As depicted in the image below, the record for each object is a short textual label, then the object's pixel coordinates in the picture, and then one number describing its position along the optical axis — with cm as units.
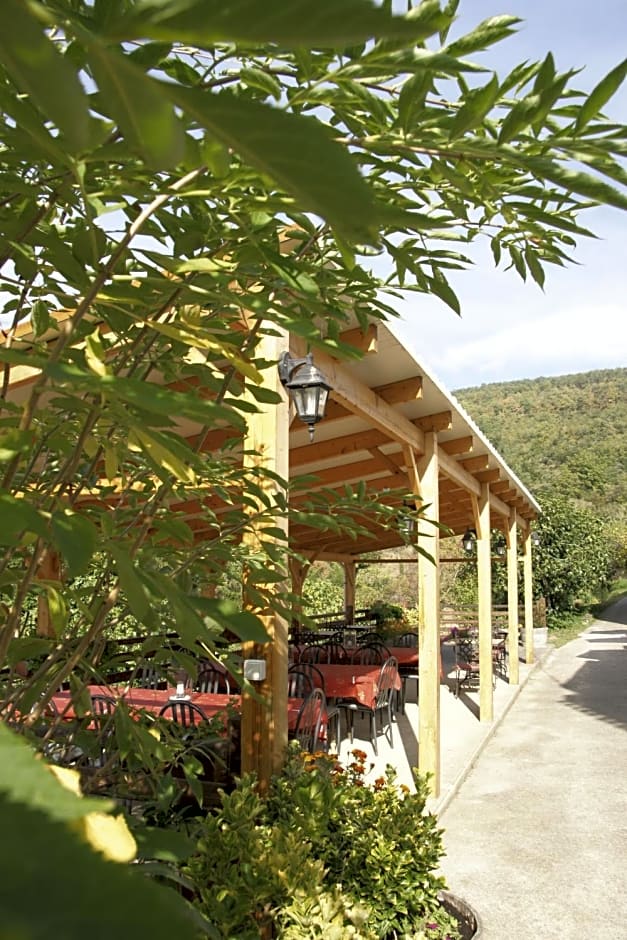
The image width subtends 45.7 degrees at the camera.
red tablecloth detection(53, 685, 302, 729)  545
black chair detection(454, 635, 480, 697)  1069
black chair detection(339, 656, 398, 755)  708
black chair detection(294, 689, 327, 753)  533
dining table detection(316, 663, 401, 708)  704
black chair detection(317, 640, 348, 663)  962
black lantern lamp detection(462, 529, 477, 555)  1214
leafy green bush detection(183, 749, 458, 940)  223
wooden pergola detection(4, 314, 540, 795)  304
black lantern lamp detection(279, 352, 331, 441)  325
